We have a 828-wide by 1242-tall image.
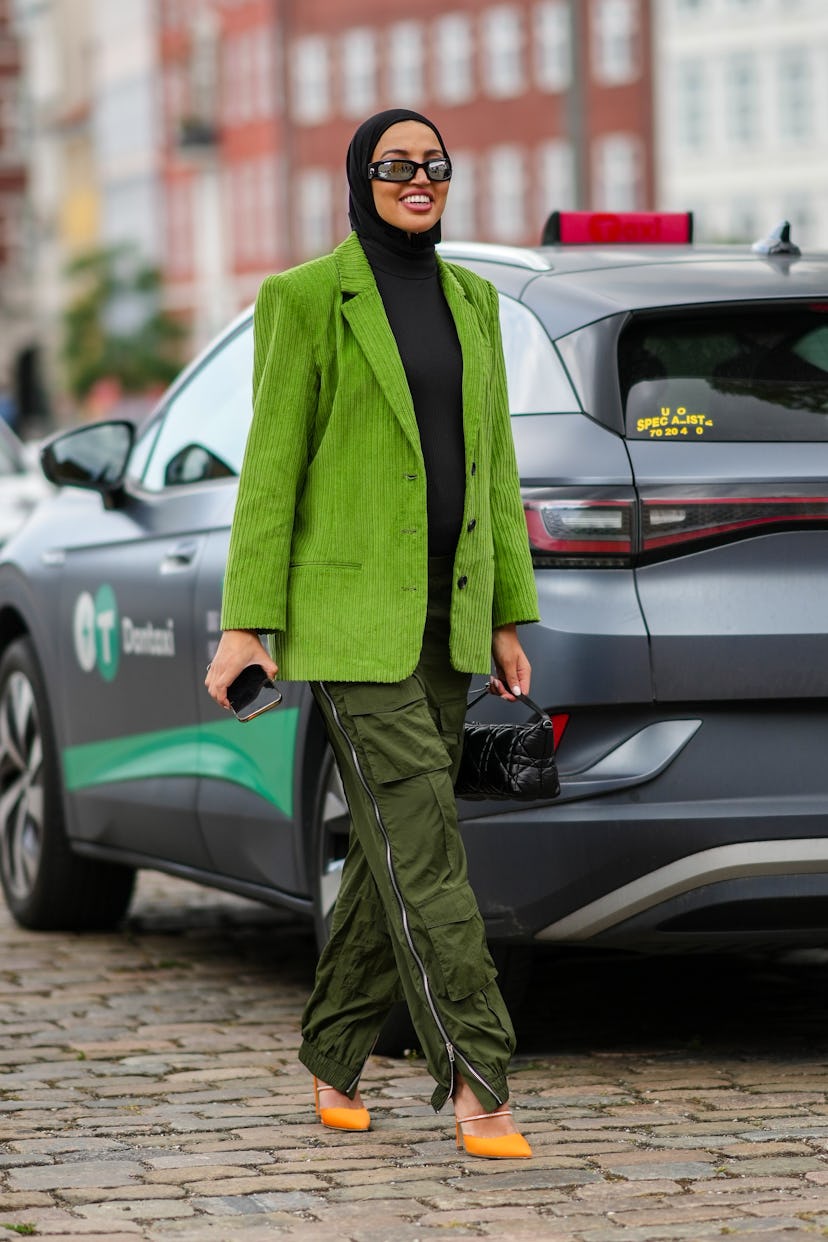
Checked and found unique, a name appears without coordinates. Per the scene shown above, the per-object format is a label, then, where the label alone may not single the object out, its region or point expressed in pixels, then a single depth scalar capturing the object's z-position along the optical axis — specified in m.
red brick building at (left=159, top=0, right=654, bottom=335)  69.19
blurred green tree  70.94
